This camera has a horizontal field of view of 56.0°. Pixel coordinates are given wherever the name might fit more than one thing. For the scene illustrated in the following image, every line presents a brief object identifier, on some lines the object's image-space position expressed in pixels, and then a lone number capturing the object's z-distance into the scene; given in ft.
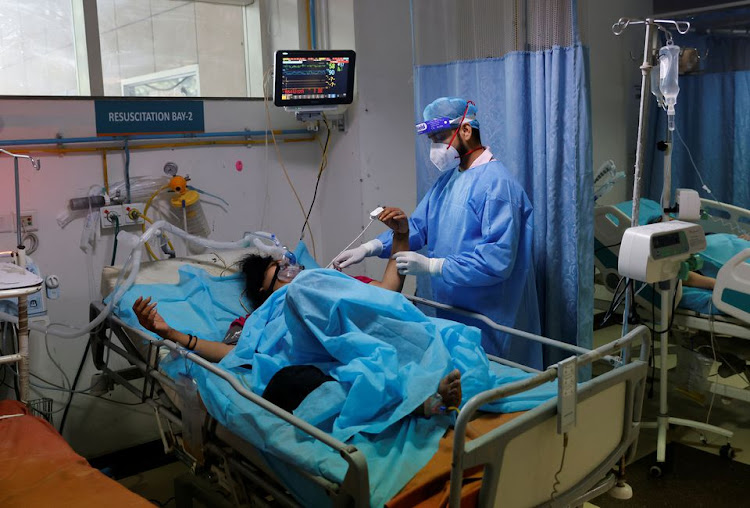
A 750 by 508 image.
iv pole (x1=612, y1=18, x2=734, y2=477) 8.28
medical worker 8.99
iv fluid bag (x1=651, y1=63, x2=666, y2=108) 8.77
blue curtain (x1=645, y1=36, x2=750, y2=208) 14.17
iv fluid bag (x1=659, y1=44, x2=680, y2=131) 8.46
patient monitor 11.30
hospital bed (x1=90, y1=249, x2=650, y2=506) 5.37
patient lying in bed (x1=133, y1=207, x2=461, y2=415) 6.50
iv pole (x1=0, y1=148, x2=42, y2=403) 8.06
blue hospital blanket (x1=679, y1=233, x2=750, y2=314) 11.53
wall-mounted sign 10.81
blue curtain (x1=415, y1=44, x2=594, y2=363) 9.26
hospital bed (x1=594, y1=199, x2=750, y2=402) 9.98
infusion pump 8.02
